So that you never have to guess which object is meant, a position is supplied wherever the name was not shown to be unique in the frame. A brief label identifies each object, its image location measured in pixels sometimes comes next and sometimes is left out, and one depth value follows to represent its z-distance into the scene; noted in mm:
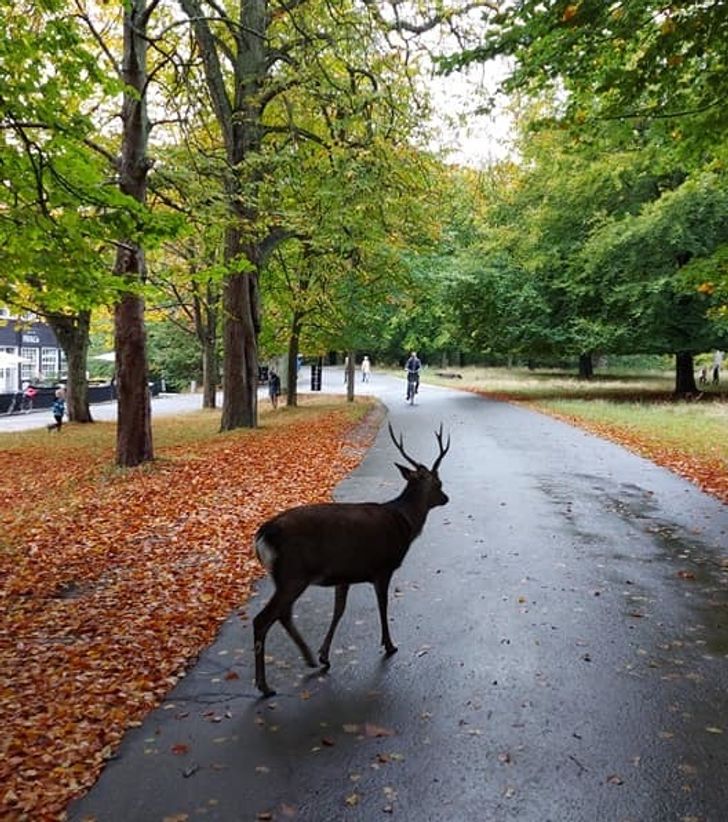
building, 49281
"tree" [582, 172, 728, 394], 26109
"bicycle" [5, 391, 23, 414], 34000
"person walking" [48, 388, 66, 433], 22938
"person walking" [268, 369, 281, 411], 33125
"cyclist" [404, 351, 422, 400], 31469
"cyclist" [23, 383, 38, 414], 34781
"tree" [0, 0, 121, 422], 6754
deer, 4645
